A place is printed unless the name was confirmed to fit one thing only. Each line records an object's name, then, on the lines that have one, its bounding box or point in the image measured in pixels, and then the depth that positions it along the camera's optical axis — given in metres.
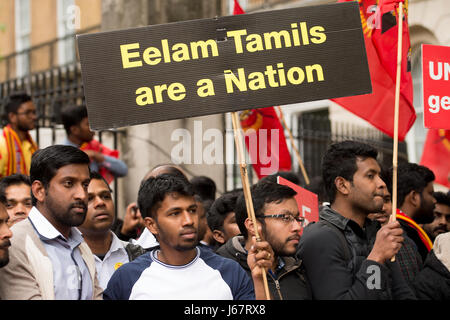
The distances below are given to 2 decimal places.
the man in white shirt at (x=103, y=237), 10.58
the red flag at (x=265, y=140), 15.53
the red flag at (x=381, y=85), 12.42
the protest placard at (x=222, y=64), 8.84
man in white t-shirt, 8.16
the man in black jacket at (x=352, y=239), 8.75
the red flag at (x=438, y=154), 16.95
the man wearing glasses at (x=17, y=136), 14.84
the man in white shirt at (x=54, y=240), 7.74
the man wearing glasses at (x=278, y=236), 9.14
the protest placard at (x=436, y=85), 11.56
